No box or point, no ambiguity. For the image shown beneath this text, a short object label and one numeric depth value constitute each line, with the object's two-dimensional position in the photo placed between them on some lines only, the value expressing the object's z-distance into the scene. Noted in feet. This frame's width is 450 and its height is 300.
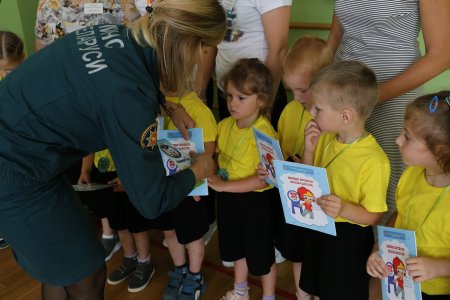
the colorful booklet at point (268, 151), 4.65
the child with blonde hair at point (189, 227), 5.89
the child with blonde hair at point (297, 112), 5.20
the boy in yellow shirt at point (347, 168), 4.24
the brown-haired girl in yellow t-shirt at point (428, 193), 3.59
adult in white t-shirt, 5.52
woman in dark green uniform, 3.52
